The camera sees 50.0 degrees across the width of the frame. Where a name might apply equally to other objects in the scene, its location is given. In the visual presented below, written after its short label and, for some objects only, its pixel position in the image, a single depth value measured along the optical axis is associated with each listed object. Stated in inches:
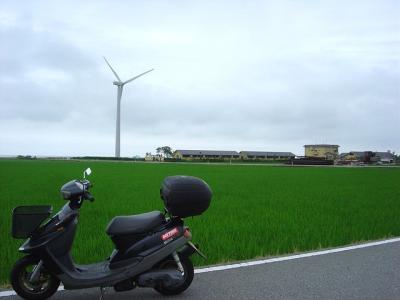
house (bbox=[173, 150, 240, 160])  4414.4
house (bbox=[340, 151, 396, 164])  3306.1
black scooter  151.0
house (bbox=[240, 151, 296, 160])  4623.5
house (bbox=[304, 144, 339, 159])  4921.3
